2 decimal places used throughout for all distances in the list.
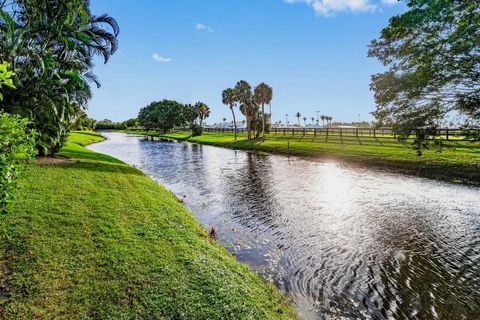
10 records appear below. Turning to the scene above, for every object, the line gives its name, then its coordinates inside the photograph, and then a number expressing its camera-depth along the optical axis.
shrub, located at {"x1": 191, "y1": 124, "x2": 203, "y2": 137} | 80.99
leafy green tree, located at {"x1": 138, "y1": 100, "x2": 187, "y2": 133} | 104.94
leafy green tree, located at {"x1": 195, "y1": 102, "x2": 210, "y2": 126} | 101.88
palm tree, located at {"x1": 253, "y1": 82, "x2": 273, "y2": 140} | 63.06
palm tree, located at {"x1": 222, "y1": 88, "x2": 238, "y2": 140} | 68.69
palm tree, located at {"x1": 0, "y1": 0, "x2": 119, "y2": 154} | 14.34
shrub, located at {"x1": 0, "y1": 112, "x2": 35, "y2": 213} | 4.05
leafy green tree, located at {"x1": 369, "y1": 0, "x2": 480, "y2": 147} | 15.77
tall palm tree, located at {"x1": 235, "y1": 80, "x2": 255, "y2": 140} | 64.44
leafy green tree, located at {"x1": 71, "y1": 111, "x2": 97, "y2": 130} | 98.44
